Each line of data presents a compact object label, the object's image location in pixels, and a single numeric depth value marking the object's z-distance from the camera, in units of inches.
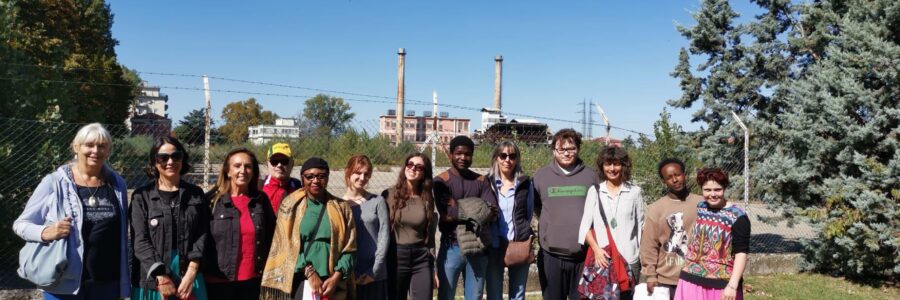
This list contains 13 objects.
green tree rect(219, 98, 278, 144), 2630.4
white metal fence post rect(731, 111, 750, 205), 369.1
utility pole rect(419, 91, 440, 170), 303.0
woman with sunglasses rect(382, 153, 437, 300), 182.7
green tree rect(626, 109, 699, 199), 390.6
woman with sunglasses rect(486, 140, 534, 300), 195.0
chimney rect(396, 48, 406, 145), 1405.0
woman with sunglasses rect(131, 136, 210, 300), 149.9
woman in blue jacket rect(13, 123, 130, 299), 143.9
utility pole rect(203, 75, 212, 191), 255.3
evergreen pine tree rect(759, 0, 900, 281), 321.7
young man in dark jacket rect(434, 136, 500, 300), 192.1
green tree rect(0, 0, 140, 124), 356.2
